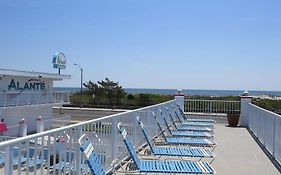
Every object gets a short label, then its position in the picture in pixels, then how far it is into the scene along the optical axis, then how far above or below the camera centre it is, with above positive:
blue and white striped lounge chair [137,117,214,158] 4.83 -1.22
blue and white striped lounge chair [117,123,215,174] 3.89 -1.23
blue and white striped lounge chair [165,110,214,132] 7.84 -1.21
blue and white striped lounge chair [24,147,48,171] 2.29 -0.68
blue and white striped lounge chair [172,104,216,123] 9.94 -1.18
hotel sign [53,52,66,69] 22.09 +2.42
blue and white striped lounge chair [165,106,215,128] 8.75 -1.19
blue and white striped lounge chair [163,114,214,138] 6.93 -1.23
